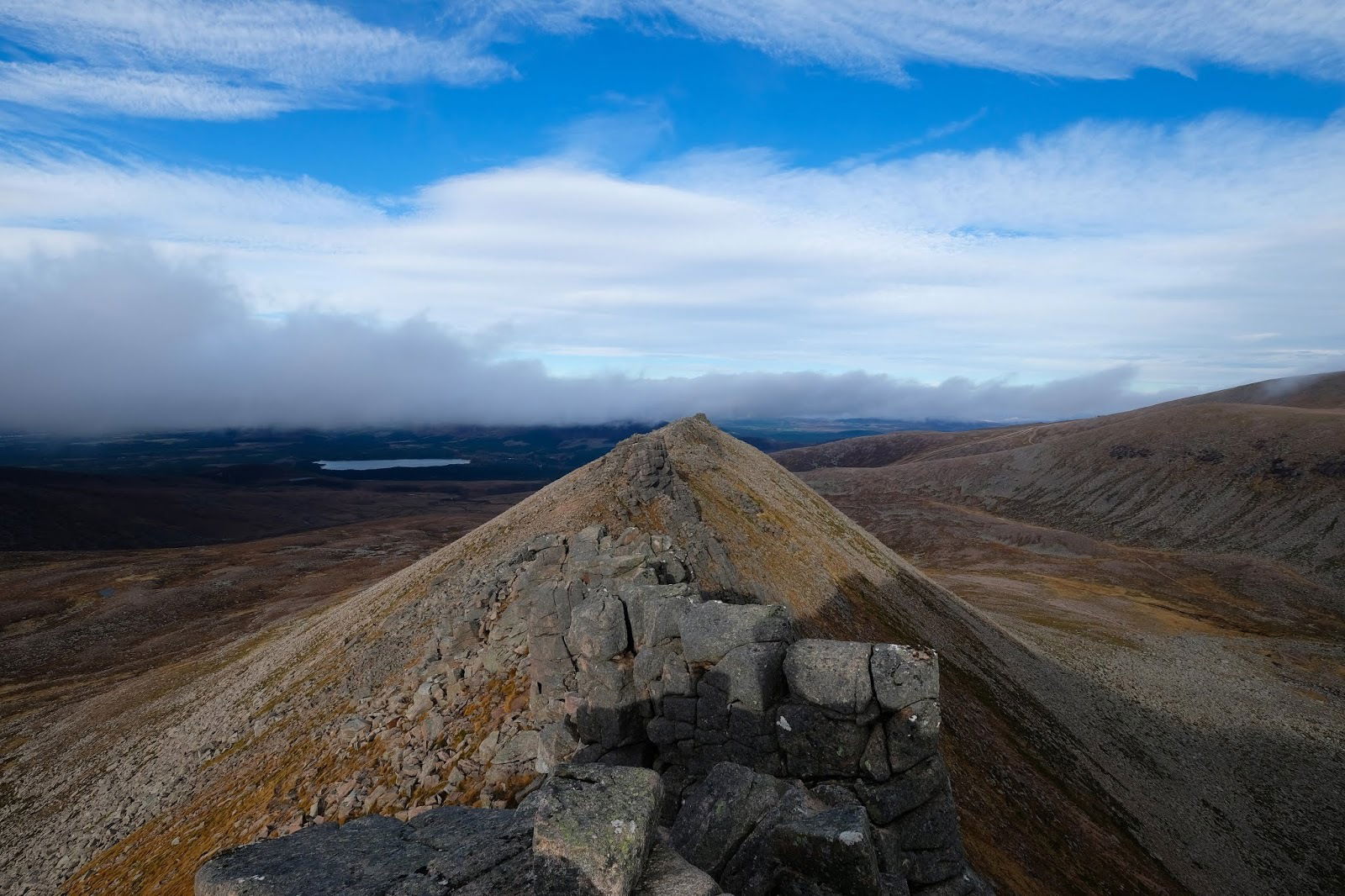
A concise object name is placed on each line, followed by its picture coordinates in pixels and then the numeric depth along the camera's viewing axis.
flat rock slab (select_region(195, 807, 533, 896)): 10.98
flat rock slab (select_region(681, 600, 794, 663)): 18.48
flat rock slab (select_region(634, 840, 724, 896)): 10.08
